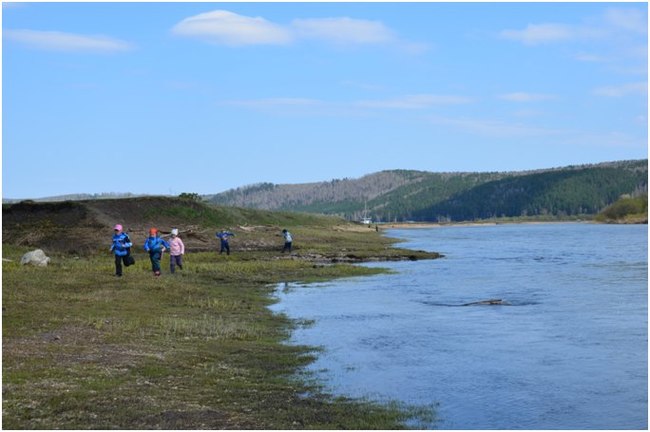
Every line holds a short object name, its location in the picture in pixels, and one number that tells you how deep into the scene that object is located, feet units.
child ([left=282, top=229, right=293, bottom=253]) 211.70
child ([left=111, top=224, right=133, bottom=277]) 122.11
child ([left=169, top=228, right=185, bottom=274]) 142.31
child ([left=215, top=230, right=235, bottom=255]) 198.92
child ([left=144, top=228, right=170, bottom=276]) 128.16
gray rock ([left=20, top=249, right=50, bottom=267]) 135.44
